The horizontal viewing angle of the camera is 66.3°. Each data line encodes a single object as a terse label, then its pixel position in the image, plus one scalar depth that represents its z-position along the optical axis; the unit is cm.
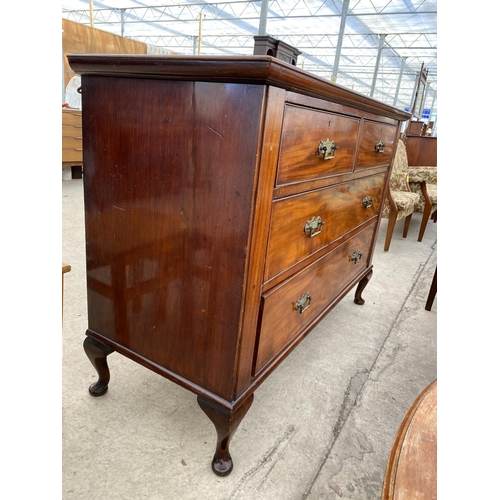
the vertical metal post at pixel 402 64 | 1416
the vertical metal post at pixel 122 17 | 1234
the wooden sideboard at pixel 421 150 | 536
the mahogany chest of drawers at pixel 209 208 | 93
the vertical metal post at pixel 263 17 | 714
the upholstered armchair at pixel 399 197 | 353
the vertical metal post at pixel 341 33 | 858
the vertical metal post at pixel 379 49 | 1106
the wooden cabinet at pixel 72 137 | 441
